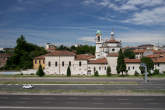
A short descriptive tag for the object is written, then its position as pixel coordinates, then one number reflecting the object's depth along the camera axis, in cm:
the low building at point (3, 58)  7214
